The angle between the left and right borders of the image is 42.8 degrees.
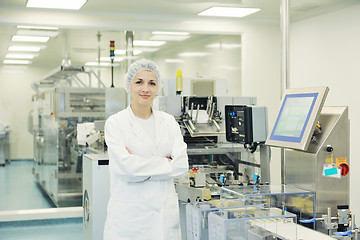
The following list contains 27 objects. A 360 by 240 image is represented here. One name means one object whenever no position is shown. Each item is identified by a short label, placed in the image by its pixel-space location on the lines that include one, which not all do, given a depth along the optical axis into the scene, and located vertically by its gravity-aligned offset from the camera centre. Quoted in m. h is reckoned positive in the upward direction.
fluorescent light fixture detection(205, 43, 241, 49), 6.30 +0.84
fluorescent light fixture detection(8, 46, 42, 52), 5.66 +0.75
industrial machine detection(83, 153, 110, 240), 3.62 -0.67
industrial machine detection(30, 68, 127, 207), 5.58 -0.16
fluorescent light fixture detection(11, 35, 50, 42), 5.63 +0.87
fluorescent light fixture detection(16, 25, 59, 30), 5.50 +0.99
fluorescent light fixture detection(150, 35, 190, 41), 6.05 +0.93
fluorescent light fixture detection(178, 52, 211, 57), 6.27 +0.72
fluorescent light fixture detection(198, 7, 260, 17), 5.49 +1.16
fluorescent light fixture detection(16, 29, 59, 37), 5.59 +0.94
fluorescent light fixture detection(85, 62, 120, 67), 5.86 +0.56
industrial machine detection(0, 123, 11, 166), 5.64 -0.43
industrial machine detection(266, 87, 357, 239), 2.31 -0.22
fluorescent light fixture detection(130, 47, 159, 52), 6.04 +0.77
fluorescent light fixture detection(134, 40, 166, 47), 6.02 +0.85
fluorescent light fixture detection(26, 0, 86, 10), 4.92 +1.15
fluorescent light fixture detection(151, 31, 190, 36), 6.00 +0.98
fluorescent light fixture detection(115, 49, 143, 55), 5.96 +0.72
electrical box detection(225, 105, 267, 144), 2.88 -0.11
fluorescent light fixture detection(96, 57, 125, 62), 5.93 +0.63
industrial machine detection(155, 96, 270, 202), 3.57 -0.33
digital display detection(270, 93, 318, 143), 2.36 -0.06
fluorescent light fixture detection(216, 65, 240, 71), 6.31 +0.54
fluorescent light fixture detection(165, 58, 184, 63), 6.22 +0.64
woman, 2.42 -0.32
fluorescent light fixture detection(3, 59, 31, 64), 5.62 +0.59
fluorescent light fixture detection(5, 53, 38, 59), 5.63 +0.66
